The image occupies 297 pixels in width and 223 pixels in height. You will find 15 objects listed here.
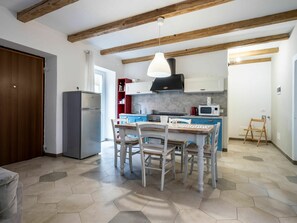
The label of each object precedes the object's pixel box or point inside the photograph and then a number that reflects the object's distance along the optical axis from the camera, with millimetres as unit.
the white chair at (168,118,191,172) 2823
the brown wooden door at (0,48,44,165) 3129
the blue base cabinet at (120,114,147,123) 4966
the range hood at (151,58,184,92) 4631
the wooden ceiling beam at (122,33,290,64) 3807
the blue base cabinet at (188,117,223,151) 4102
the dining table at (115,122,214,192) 2160
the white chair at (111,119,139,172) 2870
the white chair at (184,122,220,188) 2301
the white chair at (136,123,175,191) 2218
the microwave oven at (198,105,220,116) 4332
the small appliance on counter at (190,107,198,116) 4758
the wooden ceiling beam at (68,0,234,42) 2473
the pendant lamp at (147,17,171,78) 2695
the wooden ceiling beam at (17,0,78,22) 2453
